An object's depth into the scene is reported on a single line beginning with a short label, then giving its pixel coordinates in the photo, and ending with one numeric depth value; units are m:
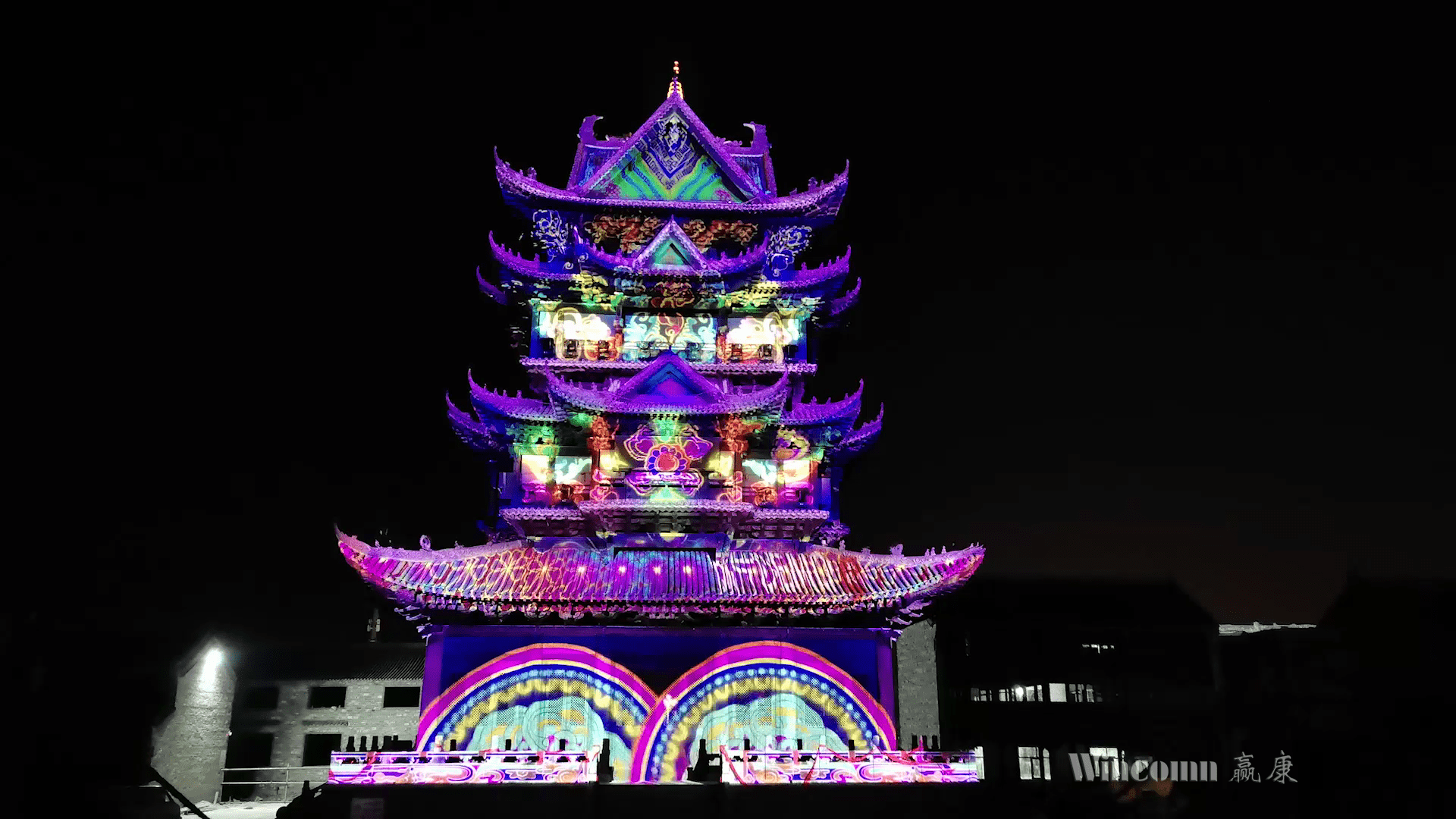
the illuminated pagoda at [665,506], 22.06
